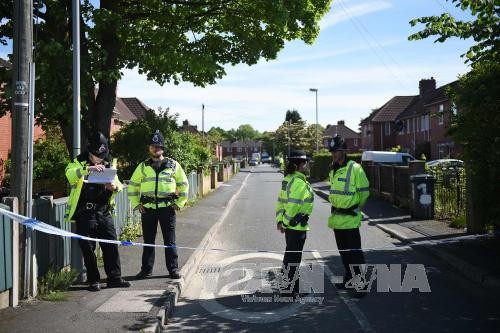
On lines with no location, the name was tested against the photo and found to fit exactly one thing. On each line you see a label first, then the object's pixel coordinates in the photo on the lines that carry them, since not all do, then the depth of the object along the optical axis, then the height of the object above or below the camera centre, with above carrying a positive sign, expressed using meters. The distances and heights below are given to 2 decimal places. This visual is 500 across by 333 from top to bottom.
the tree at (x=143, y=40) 10.72 +3.24
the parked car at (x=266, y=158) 125.41 +2.57
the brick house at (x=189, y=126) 91.25 +8.07
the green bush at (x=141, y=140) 15.82 +0.96
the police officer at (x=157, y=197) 7.23 -0.38
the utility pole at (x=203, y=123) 59.29 +5.54
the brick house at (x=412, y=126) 44.06 +4.44
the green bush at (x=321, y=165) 36.57 +0.22
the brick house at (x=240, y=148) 164.12 +6.92
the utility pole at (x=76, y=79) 7.09 +1.30
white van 31.84 +0.70
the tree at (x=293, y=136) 83.44 +5.64
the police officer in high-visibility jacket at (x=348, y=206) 6.57 -0.49
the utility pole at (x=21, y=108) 5.82 +0.72
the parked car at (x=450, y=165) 13.62 +0.05
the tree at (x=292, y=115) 143.12 +15.13
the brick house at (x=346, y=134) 92.75 +6.57
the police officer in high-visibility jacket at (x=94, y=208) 6.30 -0.46
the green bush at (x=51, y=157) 18.11 +0.53
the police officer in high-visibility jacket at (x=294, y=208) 6.23 -0.48
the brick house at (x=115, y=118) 19.80 +4.01
